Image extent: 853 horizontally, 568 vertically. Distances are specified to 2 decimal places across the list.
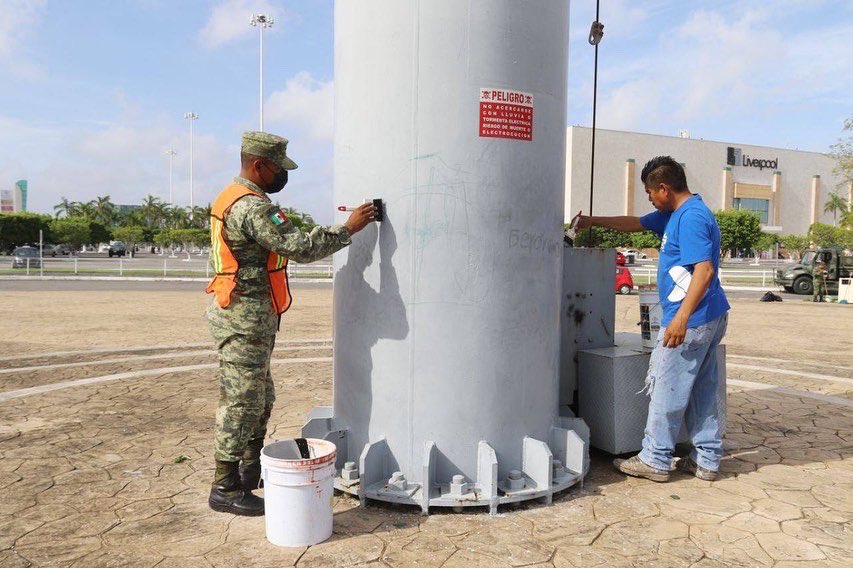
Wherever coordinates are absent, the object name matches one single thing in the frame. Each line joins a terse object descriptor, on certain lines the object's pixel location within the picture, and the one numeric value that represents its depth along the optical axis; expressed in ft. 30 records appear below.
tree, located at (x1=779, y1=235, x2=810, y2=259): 233.96
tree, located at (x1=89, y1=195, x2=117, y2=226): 340.80
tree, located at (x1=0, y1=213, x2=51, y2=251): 196.03
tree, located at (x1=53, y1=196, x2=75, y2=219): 349.45
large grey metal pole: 10.92
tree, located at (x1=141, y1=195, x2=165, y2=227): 350.23
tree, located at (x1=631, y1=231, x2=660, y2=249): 203.72
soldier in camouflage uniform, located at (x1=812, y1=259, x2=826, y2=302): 69.05
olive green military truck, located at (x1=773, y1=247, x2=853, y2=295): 74.18
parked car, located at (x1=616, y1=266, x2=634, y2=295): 72.28
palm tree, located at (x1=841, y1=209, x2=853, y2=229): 100.63
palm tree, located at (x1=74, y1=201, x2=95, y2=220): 335.26
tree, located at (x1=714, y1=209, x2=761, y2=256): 205.46
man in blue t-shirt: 12.16
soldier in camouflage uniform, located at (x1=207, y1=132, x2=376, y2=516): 10.46
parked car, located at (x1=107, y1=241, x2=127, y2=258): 192.07
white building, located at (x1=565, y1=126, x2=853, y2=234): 222.48
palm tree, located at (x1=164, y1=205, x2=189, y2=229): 349.61
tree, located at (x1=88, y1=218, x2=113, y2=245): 242.78
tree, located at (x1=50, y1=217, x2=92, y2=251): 224.94
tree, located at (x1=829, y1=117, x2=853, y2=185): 98.73
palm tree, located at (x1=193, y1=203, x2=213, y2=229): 326.81
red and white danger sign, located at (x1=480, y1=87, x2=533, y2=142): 11.01
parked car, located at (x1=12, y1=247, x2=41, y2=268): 110.56
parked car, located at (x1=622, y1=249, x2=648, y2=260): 219.57
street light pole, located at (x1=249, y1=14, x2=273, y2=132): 140.67
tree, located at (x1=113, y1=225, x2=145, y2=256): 259.60
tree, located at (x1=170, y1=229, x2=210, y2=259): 251.60
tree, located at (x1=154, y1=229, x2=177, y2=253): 254.88
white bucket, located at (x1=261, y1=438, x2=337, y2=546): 9.62
